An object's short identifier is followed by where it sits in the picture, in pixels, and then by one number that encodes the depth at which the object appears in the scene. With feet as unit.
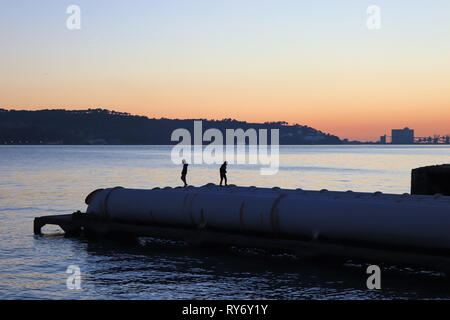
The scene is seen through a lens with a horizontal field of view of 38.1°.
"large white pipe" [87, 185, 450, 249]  69.67
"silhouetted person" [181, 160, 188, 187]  159.90
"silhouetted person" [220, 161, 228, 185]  153.93
